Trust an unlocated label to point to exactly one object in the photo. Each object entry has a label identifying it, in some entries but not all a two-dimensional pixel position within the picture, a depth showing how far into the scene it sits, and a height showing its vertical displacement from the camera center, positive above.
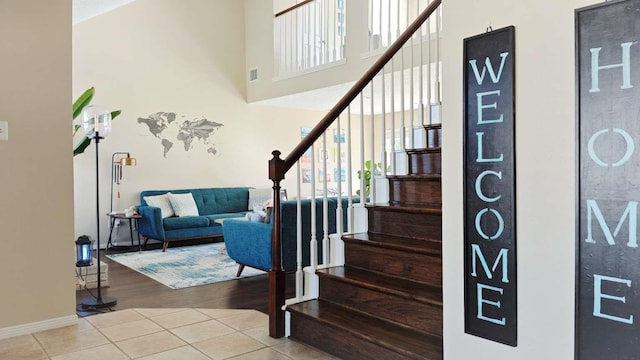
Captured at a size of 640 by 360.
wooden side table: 6.69 -0.65
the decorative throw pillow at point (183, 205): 7.12 -0.45
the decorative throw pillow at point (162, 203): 7.03 -0.42
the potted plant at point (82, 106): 4.47 +0.70
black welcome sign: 1.65 -0.05
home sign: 1.35 -0.03
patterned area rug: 4.79 -1.05
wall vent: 8.55 +1.81
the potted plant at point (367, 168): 7.12 +0.10
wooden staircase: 2.40 -0.64
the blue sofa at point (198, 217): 6.64 -0.63
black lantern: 4.18 -0.68
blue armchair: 4.24 -0.58
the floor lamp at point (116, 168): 7.16 +0.12
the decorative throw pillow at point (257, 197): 8.23 -0.39
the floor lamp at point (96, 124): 4.00 +0.44
